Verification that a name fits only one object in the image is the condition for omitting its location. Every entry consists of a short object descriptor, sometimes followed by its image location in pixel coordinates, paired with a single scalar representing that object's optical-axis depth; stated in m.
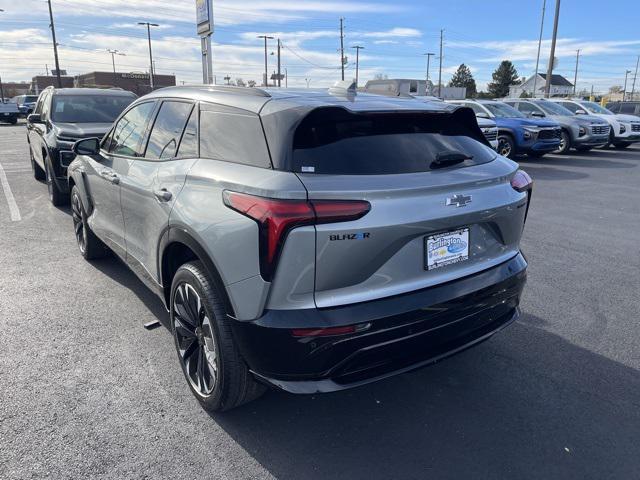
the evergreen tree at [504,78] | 84.25
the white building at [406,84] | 26.89
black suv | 7.89
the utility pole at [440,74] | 78.61
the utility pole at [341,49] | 60.70
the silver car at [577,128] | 16.00
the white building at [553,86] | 80.61
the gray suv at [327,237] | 2.28
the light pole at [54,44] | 43.34
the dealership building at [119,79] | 84.55
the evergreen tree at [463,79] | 99.31
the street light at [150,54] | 59.41
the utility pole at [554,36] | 26.52
